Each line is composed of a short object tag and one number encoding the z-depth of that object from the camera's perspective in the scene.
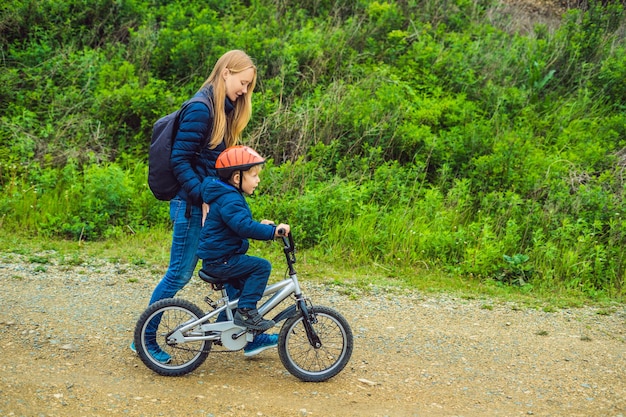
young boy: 4.49
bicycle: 4.74
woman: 4.65
